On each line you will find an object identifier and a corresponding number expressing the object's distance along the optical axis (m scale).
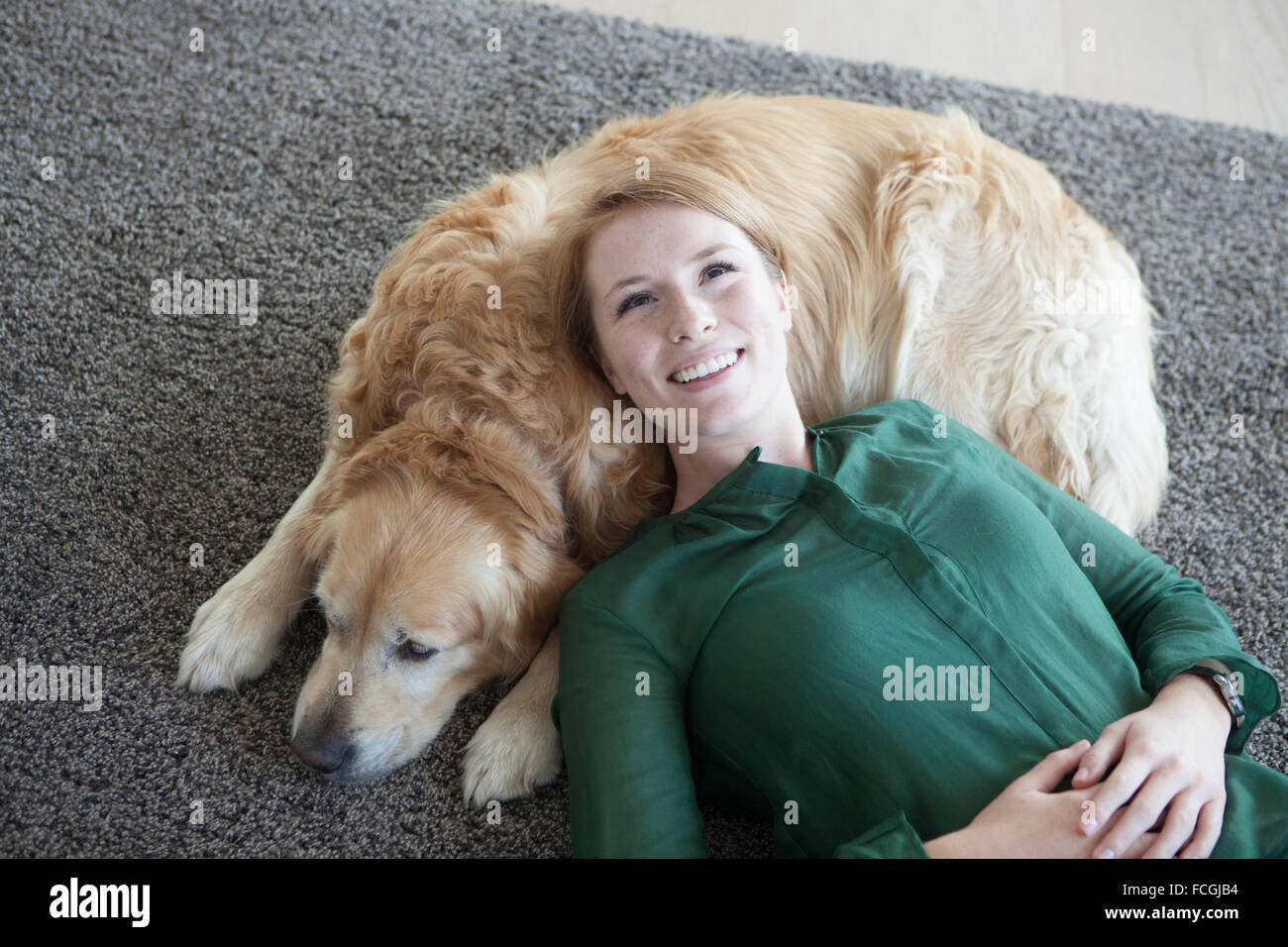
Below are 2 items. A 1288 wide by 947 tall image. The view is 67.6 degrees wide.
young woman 1.31
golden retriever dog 1.61
